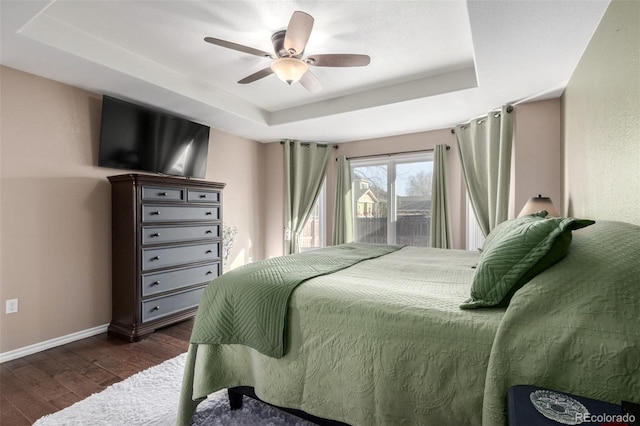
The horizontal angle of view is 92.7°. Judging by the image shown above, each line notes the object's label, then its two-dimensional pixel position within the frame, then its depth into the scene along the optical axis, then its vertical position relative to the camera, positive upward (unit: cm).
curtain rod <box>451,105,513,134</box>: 331 +110
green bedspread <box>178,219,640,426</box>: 88 -47
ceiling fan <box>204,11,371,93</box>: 208 +115
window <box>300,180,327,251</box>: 527 -32
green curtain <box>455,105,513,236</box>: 339 +56
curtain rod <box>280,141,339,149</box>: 505 +111
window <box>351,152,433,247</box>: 454 +18
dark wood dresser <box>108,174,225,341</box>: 290 -43
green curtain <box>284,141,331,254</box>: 503 +44
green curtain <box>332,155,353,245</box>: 498 +4
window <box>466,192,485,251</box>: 397 -29
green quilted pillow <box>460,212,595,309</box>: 109 -18
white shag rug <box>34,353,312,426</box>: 170 -119
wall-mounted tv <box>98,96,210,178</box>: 308 +78
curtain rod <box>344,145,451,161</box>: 435 +85
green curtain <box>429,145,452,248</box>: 413 +9
